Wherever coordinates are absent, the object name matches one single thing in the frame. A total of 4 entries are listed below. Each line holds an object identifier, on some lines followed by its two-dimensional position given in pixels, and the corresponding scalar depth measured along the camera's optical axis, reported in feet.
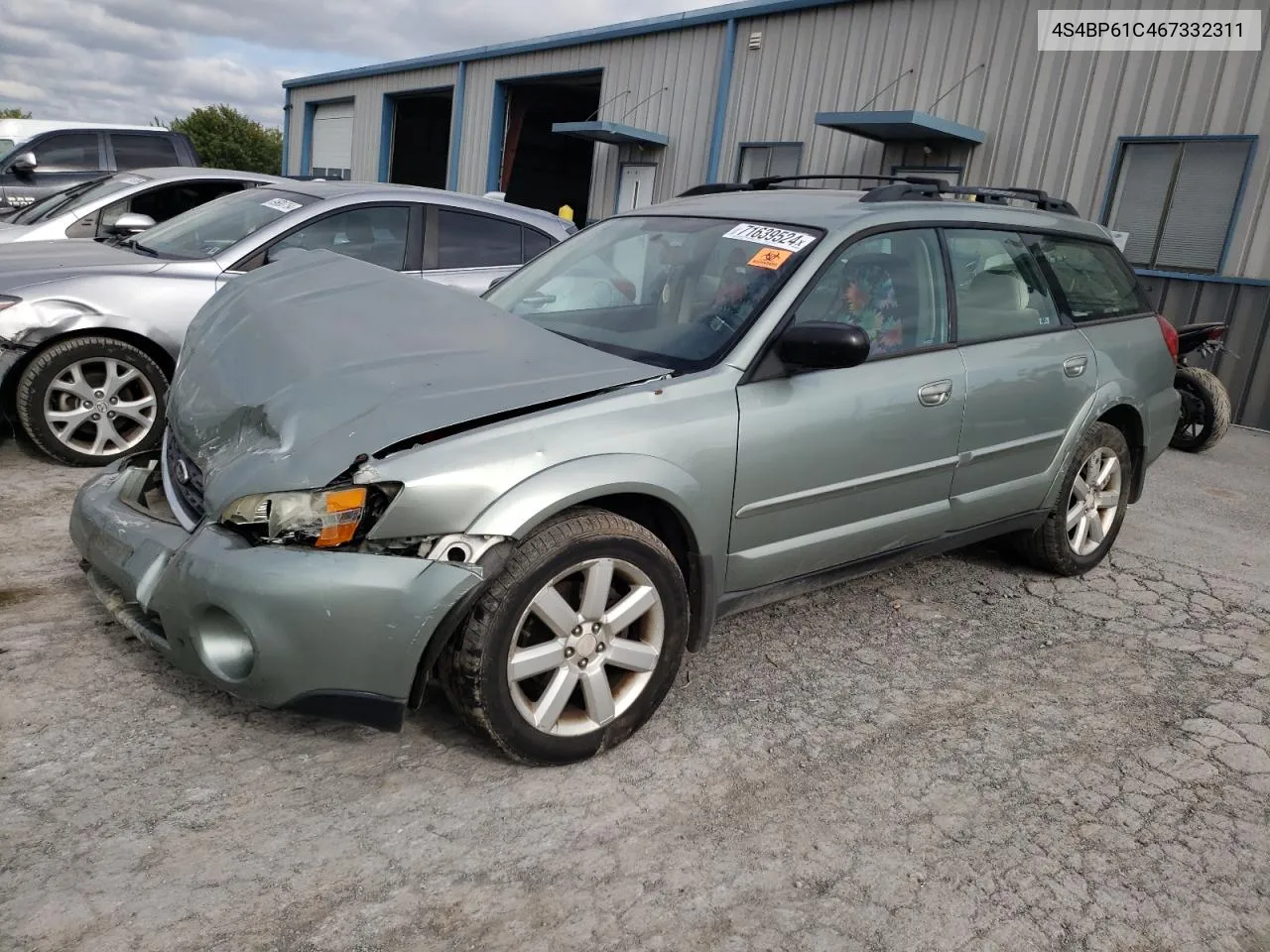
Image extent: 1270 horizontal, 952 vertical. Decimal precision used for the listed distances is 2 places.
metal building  31.01
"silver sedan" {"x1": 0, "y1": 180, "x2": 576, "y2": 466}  16.05
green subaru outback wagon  8.02
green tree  144.97
